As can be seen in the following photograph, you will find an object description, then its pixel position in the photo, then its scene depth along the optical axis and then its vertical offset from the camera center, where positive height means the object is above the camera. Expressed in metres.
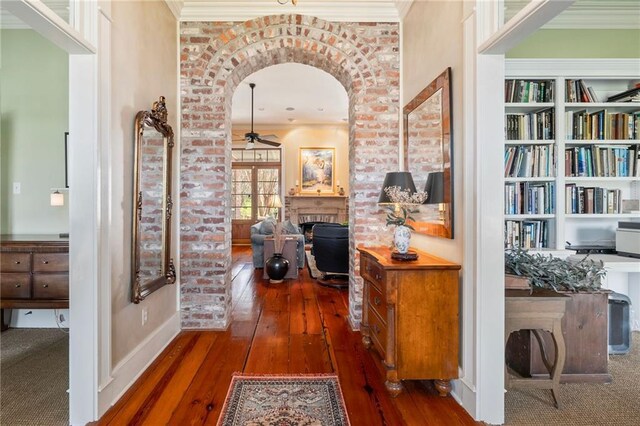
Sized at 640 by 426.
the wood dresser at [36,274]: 2.54 -0.53
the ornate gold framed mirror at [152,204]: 2.26 +0.05
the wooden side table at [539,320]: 1.95 -0.69
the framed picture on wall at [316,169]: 9.18 +1.24
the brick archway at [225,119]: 3.08 +0.92
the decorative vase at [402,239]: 2.24 -0.21
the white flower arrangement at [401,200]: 2.30 +0.08
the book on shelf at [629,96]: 3.02 +1.14
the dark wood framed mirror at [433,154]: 2.16 +0.45
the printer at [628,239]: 2.88 -0.27
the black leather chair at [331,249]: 4.80 -0.60
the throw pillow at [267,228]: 5.88 -0.33
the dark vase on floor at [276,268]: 4.81 -0.89
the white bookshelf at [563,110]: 3.00 +1.01
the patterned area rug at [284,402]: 1.80 -1.22
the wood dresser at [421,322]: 1.99 -0.72
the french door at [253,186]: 9.26 +0.74
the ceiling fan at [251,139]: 6.46 +1.51
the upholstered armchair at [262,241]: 5.82 -0.57
